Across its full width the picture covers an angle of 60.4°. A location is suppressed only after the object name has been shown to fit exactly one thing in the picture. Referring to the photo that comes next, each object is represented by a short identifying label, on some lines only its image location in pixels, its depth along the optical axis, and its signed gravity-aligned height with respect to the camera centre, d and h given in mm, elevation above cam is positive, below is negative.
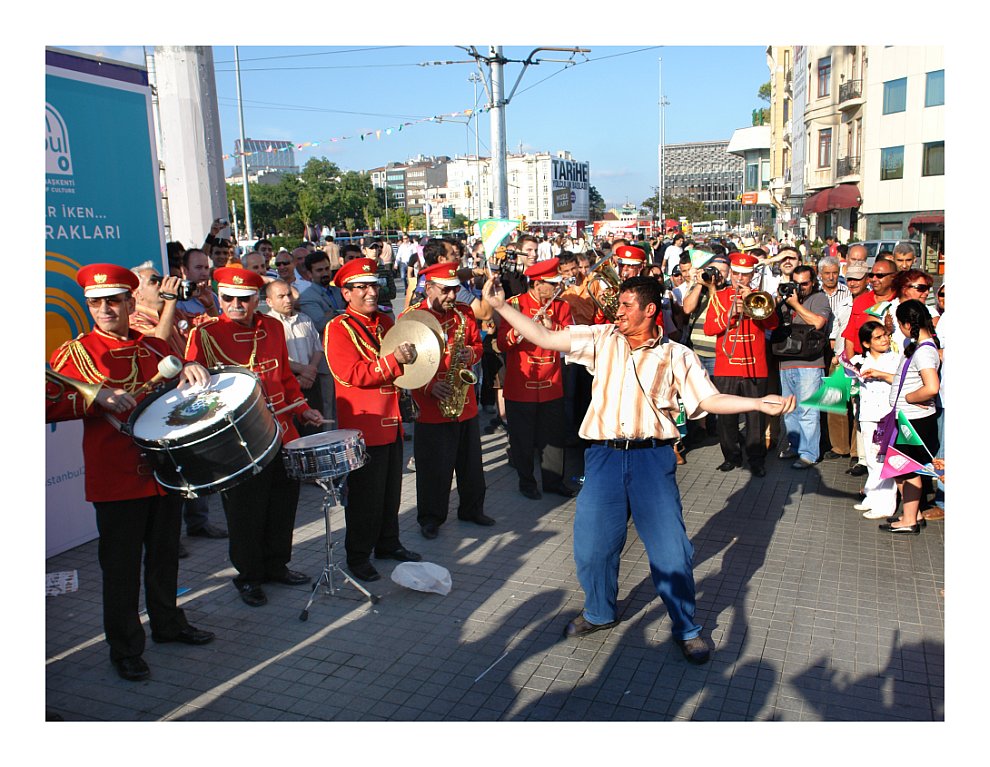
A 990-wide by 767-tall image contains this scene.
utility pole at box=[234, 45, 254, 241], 37531 +3741
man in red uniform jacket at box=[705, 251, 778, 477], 7762 -1142
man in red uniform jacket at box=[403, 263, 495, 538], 6137 -1363
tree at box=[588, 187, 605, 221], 134088 +7258
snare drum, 4762 -1146
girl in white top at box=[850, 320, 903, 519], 6570 -1237
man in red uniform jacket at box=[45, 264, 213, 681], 4188 -1009
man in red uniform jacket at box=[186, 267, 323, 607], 5141 -979
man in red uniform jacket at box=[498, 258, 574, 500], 7047 -1232
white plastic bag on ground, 5328 -2053
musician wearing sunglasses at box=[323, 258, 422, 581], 5418 -997
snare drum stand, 5018 -1957
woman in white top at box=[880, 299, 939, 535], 5934 -1145
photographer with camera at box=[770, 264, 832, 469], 8016 -1069
